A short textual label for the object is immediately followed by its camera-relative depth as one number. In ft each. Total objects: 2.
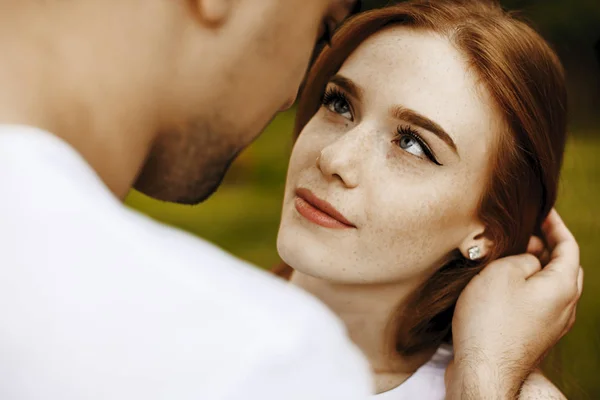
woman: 2.75
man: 1.28
